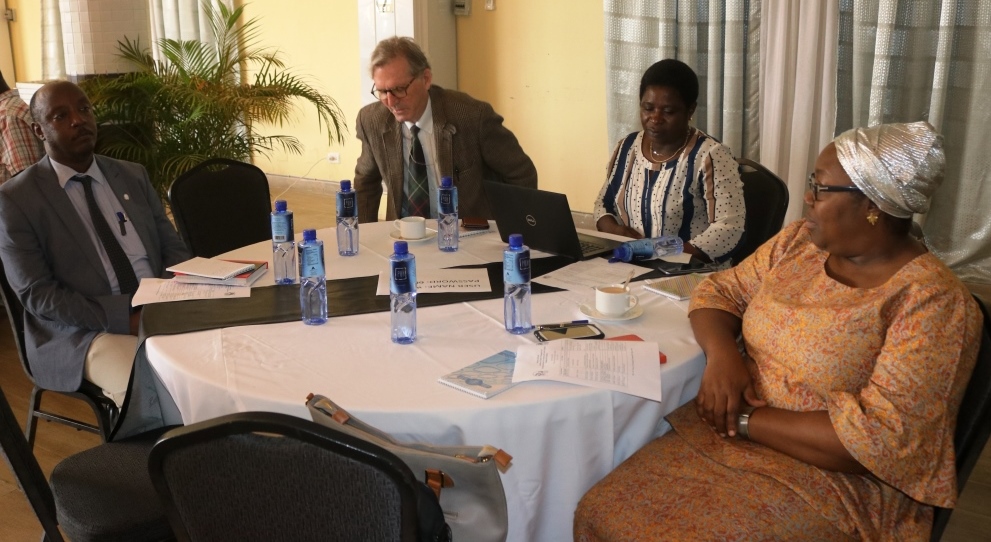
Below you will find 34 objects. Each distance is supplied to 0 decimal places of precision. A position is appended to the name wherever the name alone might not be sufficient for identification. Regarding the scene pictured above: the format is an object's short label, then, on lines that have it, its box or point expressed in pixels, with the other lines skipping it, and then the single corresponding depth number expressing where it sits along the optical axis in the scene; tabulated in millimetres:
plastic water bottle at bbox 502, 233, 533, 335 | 1973
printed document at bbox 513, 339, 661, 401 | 1688
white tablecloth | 1624
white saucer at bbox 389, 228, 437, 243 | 2887
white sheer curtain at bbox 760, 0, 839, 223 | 4516
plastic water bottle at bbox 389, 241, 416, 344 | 1920
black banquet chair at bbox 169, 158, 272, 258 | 3111
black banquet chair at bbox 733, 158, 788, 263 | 2953
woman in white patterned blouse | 2865
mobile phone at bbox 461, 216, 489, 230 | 3000
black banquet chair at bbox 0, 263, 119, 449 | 2529
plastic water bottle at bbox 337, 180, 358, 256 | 2705
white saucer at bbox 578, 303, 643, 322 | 2039
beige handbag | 1426
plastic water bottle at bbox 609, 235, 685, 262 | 2543
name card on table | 2314
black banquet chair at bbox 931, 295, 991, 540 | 1581
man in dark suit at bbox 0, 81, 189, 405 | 2555
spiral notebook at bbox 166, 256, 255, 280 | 2391
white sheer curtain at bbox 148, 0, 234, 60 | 7773
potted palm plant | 4594
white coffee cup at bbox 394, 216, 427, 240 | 2859
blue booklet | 1674
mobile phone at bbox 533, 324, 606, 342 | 1922
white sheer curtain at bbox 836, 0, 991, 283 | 4215
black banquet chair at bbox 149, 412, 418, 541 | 1164
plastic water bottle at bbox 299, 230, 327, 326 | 2102
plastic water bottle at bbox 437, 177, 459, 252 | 2754
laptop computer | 2502
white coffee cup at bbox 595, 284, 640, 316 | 2039
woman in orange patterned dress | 1545
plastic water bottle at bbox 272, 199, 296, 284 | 2422
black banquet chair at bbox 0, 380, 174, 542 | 1795
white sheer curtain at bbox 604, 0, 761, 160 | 4785
